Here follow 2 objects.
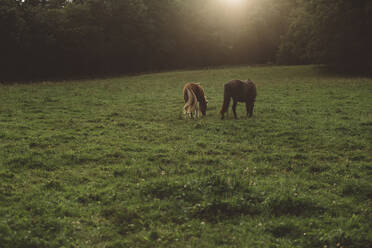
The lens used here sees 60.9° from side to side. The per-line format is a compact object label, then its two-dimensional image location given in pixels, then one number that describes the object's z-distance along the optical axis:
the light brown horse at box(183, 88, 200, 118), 14.77
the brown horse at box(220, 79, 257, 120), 14.42
